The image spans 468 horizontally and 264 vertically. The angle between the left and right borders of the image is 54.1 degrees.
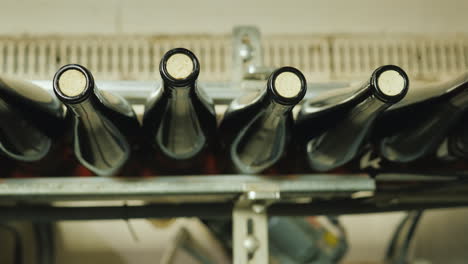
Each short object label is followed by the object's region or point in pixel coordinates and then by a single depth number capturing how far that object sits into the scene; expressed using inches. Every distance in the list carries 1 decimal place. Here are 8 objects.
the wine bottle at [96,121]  16.8
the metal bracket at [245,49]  28.0
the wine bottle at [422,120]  22.5
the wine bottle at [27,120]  20.5
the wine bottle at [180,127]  21.0
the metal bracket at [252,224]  22.9
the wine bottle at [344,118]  17.3
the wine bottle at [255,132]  21.3
